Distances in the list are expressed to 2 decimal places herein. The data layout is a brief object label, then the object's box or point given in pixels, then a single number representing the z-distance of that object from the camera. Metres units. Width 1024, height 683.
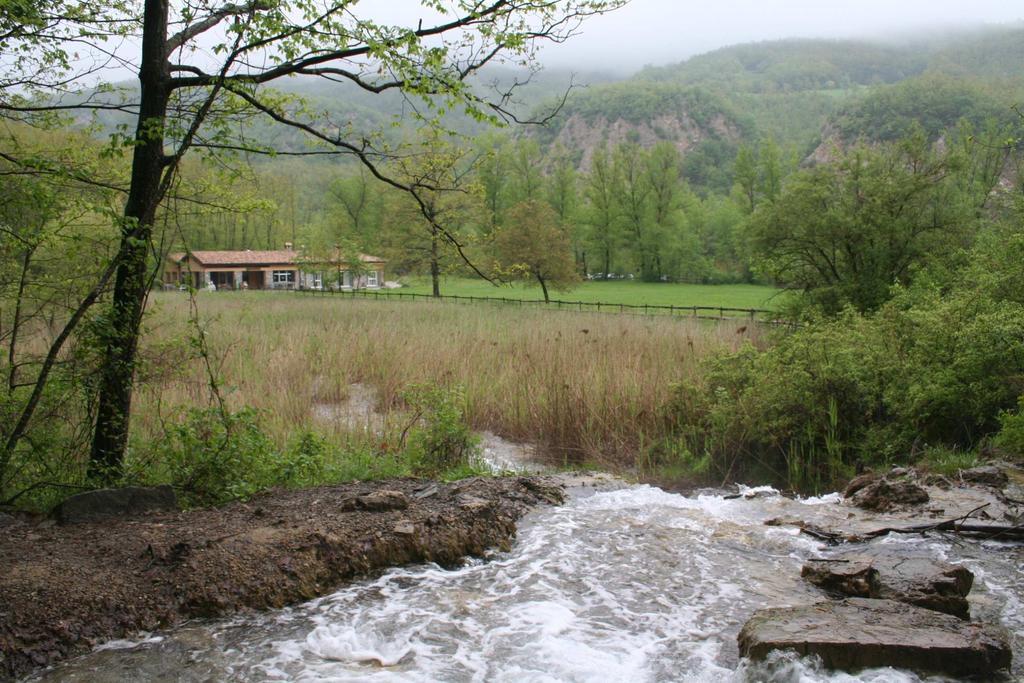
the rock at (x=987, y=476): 8.15
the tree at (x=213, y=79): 6.35
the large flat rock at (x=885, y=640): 4.30
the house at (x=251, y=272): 67.38
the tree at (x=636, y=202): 68.00
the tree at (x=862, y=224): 19.84
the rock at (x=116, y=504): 6.21
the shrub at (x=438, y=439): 9.69
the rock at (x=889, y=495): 7.66
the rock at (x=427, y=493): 7.38
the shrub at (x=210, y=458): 7.07
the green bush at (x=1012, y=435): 8.36
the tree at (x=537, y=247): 42.25
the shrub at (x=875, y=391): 9.59
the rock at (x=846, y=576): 5.43
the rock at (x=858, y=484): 8.60
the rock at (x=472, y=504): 6.90
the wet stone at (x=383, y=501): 6.70
